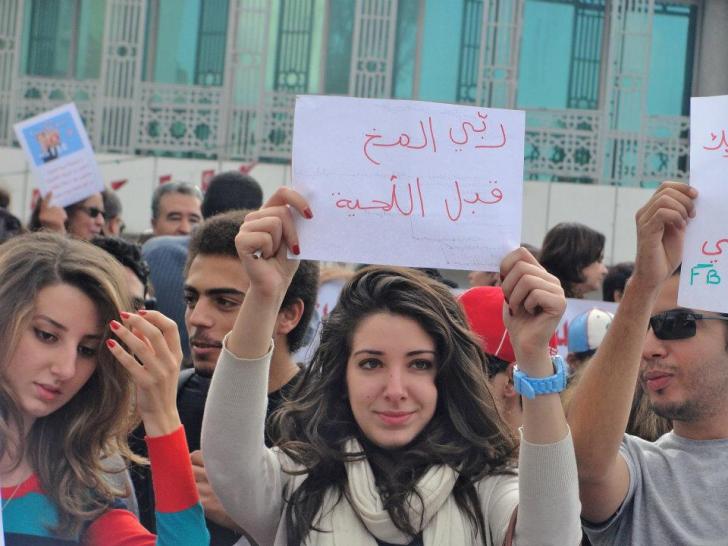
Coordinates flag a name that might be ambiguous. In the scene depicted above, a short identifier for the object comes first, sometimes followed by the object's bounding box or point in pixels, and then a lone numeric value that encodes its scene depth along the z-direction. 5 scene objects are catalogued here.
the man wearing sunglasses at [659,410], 5.03
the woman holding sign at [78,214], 10.72
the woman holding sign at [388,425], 4.59
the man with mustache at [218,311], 6.31
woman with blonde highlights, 4.76
